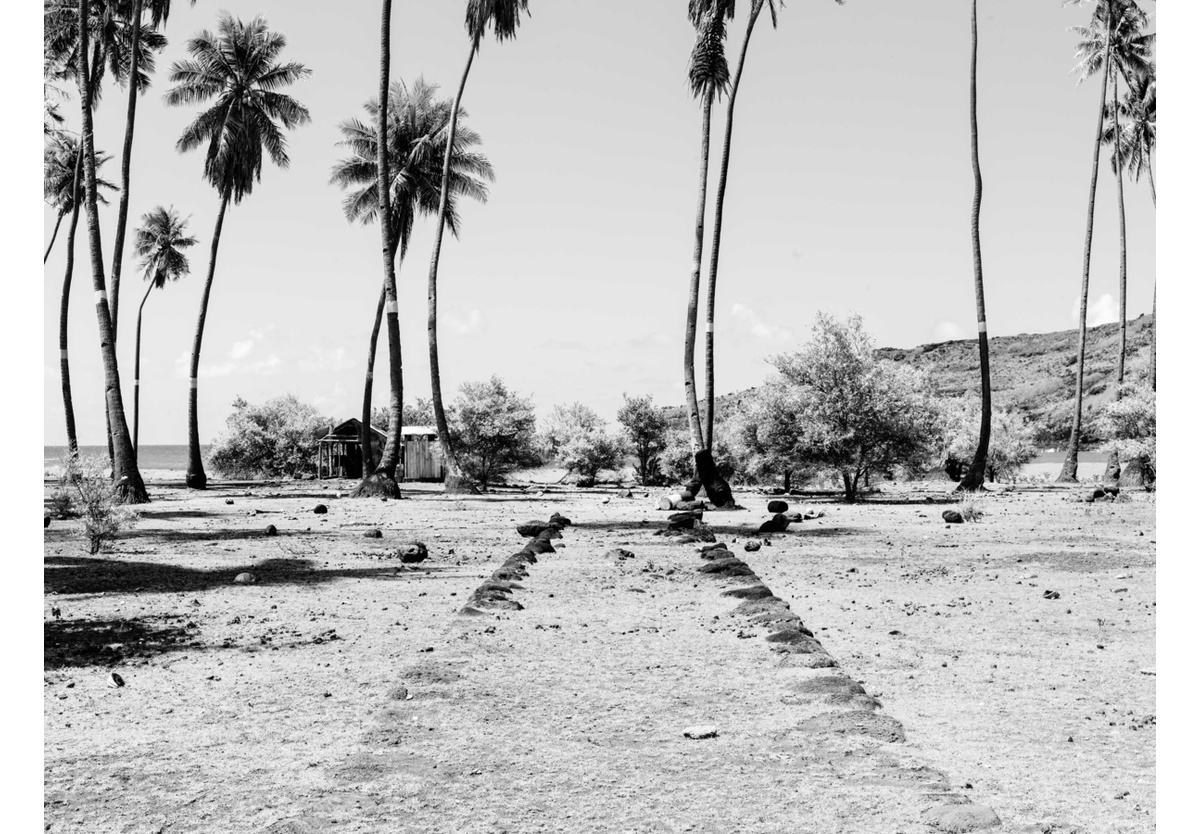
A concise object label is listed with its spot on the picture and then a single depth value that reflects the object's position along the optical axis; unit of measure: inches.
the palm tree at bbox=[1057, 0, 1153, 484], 1541.6
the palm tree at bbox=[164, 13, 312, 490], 1537.9
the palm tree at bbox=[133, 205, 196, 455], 2252.7
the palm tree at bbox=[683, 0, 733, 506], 1044.5
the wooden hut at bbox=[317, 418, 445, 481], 2020.2
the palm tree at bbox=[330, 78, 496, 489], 1692.9
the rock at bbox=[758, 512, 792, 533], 757.3
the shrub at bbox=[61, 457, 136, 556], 557.3
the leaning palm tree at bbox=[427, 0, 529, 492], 1321.4
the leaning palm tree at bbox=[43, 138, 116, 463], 1605.6
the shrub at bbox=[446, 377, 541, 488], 1731.1
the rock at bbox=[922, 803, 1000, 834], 171.2
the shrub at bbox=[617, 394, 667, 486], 2010.3
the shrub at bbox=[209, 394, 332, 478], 2148.1
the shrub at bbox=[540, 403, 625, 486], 1999.3
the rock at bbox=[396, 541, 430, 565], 548.1
